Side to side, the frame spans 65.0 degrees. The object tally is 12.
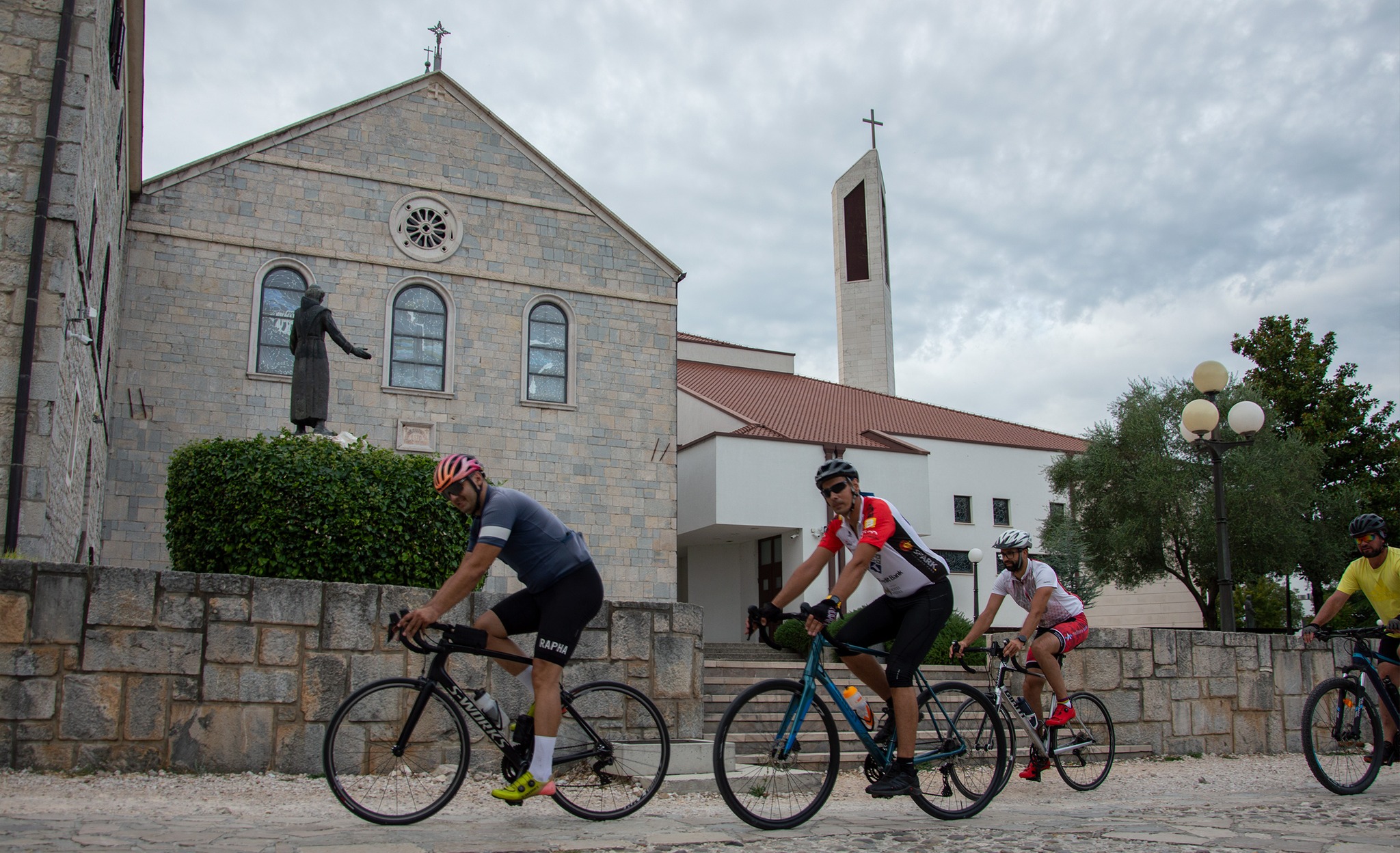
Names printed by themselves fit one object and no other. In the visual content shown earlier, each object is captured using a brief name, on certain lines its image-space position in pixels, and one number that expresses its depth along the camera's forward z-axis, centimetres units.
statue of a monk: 1118
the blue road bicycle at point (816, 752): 517
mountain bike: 712
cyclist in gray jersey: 490
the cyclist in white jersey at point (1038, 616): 733
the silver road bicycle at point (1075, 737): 729
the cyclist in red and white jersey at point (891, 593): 550
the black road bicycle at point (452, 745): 478
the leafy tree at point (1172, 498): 2655
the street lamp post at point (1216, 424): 1174
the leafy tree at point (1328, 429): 2794
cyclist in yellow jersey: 735
